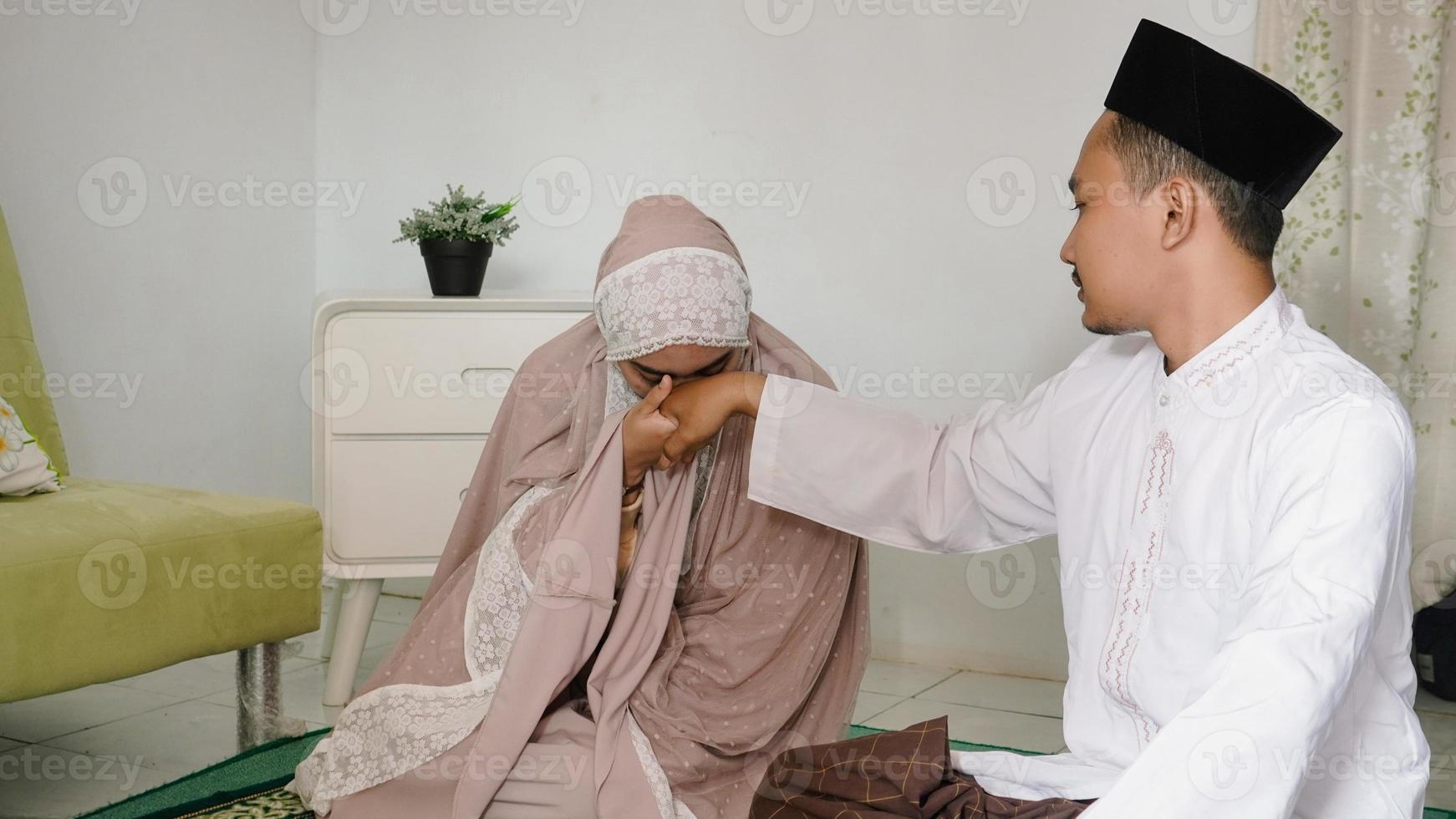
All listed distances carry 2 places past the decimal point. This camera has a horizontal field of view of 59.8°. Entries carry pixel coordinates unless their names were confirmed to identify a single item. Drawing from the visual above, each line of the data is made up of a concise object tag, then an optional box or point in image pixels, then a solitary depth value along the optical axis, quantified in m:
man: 0.90
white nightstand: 2.62
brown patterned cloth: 1.19
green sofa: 1.84
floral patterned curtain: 2.50
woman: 1.67
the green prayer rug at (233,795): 1.99
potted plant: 2.84
